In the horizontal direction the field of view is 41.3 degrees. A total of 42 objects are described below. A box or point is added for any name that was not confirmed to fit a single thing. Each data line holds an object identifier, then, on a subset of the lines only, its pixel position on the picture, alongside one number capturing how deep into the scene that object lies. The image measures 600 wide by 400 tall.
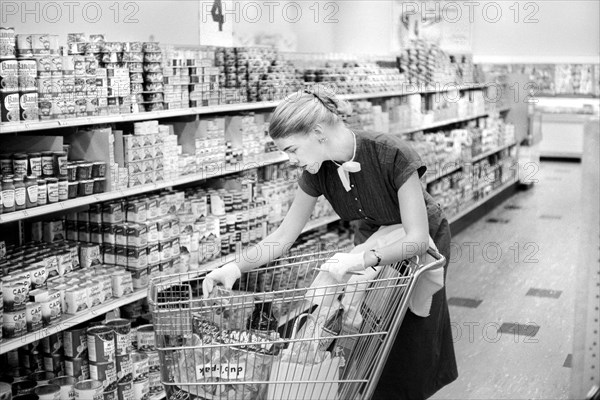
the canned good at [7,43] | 3.24
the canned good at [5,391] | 3.39
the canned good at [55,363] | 3.78
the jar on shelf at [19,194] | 3.33
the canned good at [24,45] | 3.37
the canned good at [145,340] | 4.13
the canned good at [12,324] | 3.31
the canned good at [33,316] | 3.40
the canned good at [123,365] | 3.87
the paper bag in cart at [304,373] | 2.39
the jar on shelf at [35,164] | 3.50
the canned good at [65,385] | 3.64
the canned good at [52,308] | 3.50
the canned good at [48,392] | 3.54
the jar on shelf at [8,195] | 3.26
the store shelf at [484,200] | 8.74
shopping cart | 2.35
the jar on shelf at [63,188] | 3.58
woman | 2.63
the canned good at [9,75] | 3.23
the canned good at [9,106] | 3.24
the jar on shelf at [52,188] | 3.52
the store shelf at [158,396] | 4.03
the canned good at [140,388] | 3.93
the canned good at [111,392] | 3.77
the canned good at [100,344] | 3.79
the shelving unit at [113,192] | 3.29
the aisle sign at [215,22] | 5.30
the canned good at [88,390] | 3.62
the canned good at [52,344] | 3.76
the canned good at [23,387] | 3.56
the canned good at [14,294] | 3.33
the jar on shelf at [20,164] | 3.44
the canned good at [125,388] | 3.83
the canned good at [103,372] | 3.80
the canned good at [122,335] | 3.85
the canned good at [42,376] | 3.70
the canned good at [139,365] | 3.99
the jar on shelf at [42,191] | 3.48
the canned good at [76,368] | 3.77
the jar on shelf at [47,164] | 3.56
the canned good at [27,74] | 3.33
